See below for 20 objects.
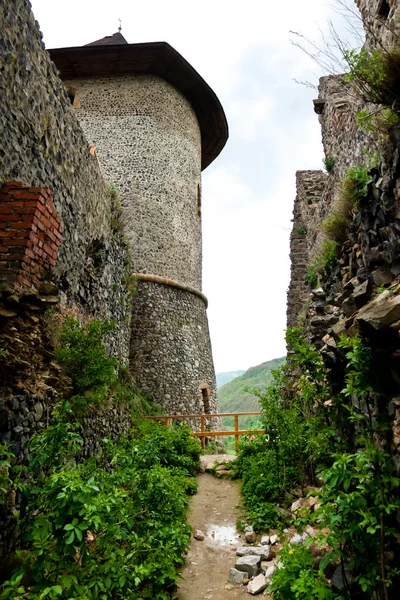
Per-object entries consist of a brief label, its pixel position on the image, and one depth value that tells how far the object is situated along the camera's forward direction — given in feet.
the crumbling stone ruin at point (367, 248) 8.00
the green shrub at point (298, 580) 8.61
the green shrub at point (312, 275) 21.91
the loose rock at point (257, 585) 11.35
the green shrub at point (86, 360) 13.96
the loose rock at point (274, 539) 14.20
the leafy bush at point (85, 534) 7.25
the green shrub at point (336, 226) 15.23
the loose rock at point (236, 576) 12.14
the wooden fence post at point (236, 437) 29.72
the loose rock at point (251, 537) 14.76
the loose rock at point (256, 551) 13.21
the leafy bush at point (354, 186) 12.61
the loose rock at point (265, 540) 14.26
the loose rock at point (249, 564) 12.46
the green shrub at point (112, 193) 25.81
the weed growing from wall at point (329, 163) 21.72
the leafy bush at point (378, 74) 10.16
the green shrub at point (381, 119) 10.23
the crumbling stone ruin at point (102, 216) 12.82
